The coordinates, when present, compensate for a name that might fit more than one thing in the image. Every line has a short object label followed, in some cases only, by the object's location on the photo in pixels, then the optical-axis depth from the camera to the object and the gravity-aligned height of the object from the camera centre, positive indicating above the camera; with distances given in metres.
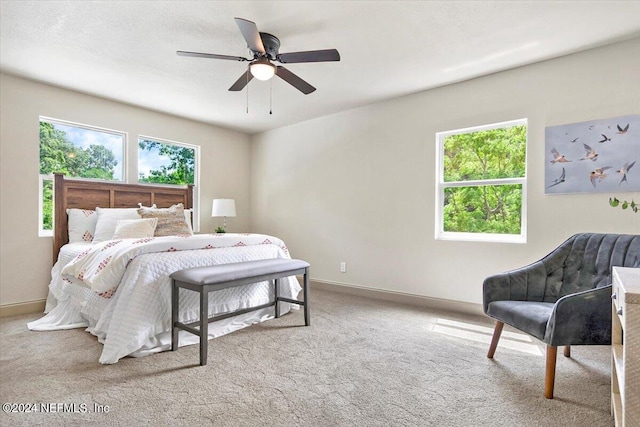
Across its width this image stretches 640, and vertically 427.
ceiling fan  2.18 +1.06
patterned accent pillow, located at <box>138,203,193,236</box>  3.74 -0.16
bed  2.42 -0.56
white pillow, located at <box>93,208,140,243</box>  3.59 -0.14
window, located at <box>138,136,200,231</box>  4.51 +0.61
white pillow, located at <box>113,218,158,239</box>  3.42 -0.22
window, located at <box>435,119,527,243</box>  3.31 +0.28
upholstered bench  2.30 -0.52
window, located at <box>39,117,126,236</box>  3.68 +0.59
